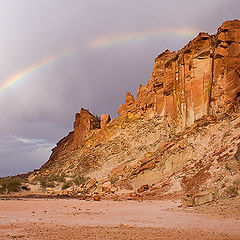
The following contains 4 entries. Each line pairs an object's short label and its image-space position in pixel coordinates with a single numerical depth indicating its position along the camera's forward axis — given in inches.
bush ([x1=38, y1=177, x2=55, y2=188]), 1596.2
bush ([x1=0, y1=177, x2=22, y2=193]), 1397.6
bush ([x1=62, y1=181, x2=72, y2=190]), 1574.2
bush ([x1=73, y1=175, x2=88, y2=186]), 1639.6
